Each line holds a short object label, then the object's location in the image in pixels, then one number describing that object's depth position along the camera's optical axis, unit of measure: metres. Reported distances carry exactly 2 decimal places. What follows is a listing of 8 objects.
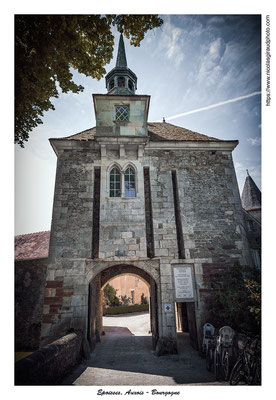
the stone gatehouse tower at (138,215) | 6.57
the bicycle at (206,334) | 5.88
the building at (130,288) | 22.75
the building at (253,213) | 8.21
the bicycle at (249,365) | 3.62
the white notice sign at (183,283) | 6.68
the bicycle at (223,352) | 4.23
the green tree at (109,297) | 18.70
